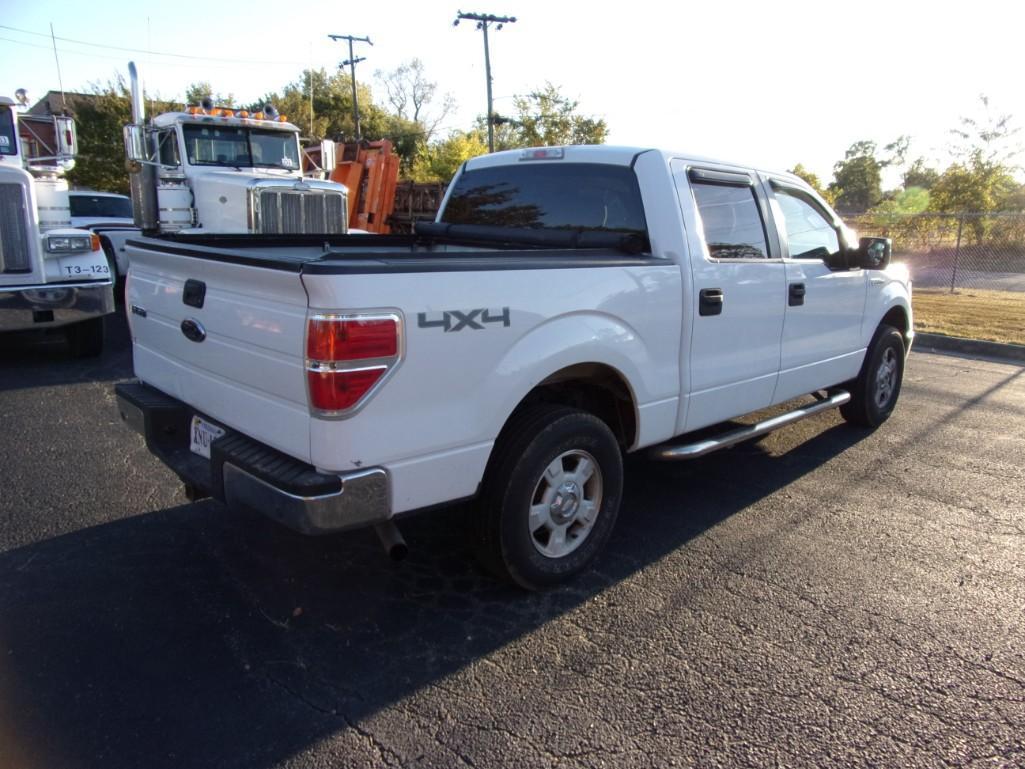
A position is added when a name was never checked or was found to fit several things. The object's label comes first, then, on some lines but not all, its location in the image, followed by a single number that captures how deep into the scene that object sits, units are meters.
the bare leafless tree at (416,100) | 68.75
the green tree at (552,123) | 35.31
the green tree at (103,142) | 29.97
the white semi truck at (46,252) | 7.22
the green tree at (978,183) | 23.47
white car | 12.77
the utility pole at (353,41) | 45.50
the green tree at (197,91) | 35.47
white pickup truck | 2.69
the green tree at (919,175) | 46.13
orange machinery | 15.31
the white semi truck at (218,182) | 10.35
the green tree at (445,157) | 36.72
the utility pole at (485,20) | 33.22
